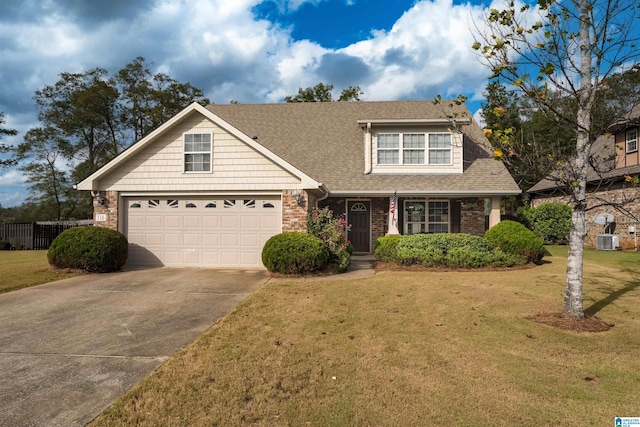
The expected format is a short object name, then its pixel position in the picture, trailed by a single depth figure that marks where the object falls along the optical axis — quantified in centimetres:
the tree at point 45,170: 3288
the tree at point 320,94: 3070
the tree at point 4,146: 2954
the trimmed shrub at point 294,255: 1045
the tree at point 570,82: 582
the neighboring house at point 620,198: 1753
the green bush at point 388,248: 1242
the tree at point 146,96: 3369
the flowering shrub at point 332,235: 1139
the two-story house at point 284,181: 1226
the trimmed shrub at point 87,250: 1094
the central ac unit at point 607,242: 1715
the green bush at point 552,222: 1950
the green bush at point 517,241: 1216
